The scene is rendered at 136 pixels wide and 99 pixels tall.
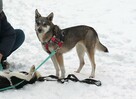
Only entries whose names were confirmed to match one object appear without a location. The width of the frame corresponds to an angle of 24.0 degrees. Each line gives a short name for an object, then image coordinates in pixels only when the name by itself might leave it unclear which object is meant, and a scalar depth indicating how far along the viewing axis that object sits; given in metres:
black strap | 5.47
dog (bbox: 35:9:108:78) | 5.80
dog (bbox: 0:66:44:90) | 5.01
